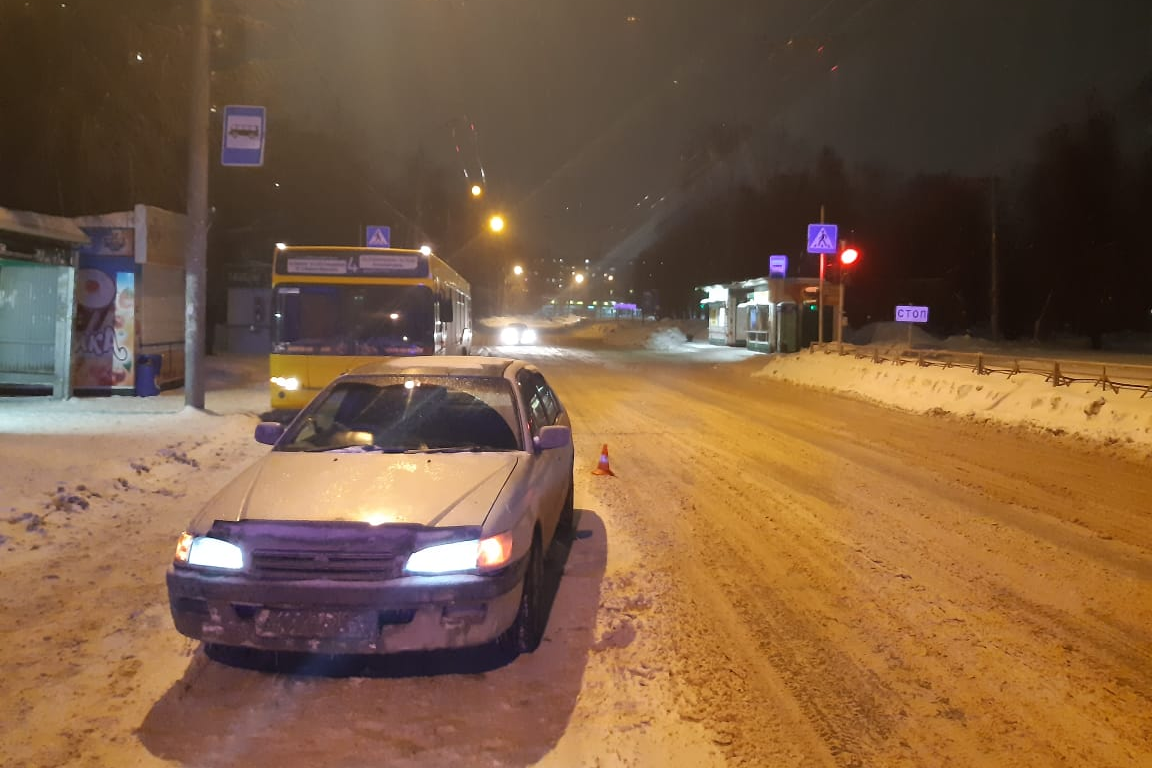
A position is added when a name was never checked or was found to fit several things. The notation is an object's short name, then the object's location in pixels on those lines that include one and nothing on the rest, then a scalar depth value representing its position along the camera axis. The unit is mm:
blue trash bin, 17328
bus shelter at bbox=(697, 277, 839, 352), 44312
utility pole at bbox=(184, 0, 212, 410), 13742
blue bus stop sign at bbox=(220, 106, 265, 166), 13273
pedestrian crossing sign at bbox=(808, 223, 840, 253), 26892
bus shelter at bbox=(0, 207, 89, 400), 15266
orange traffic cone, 10547
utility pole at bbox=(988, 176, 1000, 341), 41094
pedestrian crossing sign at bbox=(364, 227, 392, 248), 25439
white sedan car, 4156
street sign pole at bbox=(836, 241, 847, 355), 25859
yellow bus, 13570
